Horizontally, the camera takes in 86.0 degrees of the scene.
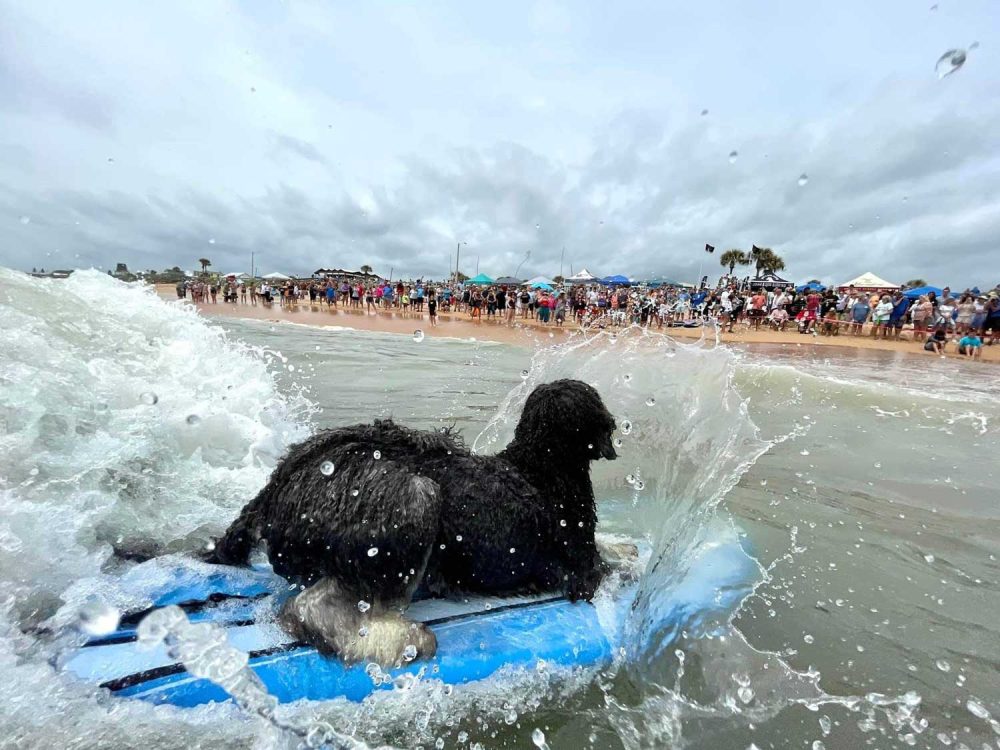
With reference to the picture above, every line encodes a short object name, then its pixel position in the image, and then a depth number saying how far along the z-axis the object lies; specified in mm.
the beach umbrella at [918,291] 34031
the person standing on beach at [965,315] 21500
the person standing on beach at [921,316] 24016
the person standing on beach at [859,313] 25297
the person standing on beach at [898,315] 24328
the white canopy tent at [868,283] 36972
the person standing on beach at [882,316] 24859
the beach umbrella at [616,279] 46438
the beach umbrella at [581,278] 50656
